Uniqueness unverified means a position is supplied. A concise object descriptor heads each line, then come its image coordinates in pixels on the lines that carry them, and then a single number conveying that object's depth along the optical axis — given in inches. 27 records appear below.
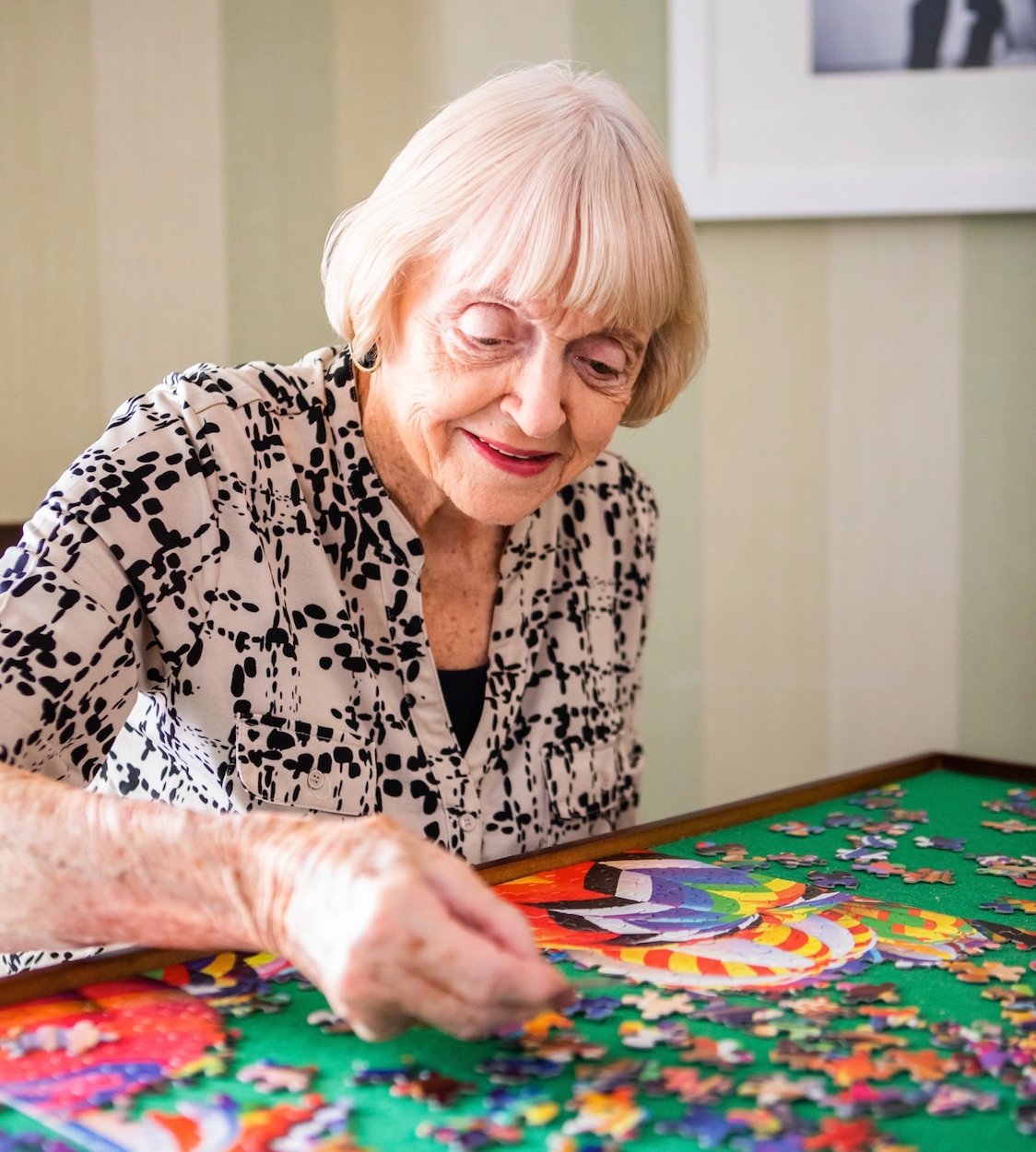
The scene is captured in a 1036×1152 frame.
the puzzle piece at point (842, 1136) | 33.4
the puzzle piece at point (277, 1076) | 36.0
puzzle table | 34.2
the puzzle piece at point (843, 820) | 63.5
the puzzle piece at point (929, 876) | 55.1
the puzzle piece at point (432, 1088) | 35.6
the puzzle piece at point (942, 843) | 60.3
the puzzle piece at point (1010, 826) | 64.0
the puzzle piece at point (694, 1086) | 35.7
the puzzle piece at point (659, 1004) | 40.9
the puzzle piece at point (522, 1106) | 34.5
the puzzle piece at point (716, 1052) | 37.7
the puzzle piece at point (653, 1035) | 38.9
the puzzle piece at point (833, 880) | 54.3
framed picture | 100.0
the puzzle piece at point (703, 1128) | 33.7
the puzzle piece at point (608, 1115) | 34.1
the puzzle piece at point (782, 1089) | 35.6
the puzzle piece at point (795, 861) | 57.1
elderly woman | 54.0
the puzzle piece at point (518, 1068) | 36.7
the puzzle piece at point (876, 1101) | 35.0
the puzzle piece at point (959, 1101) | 35.3
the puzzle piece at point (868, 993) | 42.2
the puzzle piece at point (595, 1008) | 40.7
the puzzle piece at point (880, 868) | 56.1
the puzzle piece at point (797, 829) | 61.9
